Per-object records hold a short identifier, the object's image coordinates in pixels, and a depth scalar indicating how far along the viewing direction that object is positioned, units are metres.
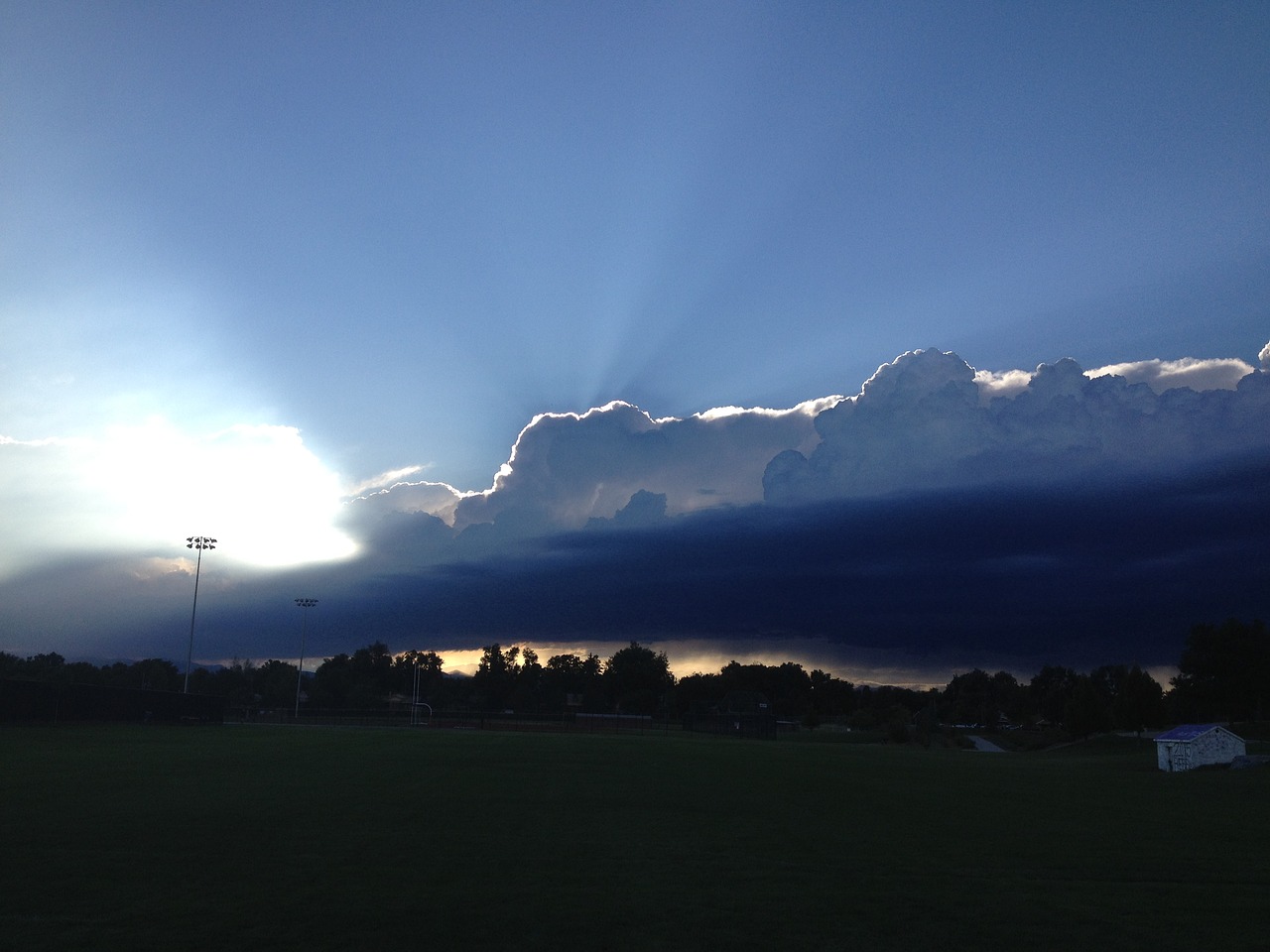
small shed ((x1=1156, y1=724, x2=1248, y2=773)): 54.91
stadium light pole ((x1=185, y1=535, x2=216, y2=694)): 89.43
